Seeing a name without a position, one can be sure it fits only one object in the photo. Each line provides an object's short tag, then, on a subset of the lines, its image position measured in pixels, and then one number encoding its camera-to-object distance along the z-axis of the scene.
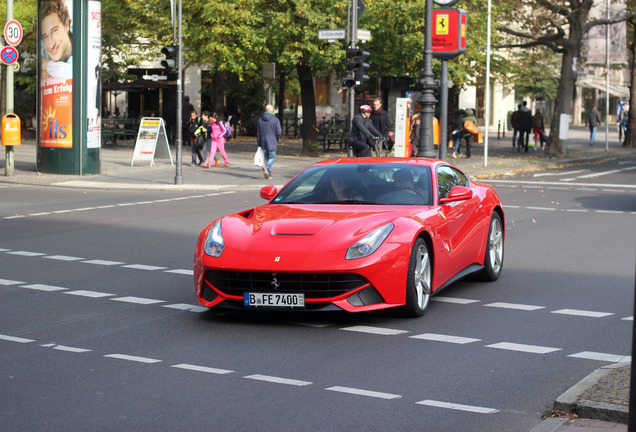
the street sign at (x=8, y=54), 24.50
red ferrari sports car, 7.91
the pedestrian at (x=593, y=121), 48.03
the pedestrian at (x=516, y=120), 40.56
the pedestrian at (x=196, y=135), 29.16
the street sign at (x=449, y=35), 25.17
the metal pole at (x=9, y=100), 24.73
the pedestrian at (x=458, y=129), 35.66
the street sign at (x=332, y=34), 25.72
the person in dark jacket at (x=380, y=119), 25.88
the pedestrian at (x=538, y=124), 41.78
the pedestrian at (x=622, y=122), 55.31
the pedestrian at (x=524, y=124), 40.22
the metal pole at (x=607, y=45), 43.60
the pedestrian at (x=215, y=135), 28.72
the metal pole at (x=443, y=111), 25.64
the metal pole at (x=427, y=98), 23.20
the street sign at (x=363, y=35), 25.97
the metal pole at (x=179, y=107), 23.47
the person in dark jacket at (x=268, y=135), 25.25
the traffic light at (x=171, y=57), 23.45
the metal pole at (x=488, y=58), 30.40
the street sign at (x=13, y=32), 24.66
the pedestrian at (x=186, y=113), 36.34
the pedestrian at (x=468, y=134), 35.56
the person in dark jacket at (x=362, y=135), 24.05
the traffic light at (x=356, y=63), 26.08
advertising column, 25.61
